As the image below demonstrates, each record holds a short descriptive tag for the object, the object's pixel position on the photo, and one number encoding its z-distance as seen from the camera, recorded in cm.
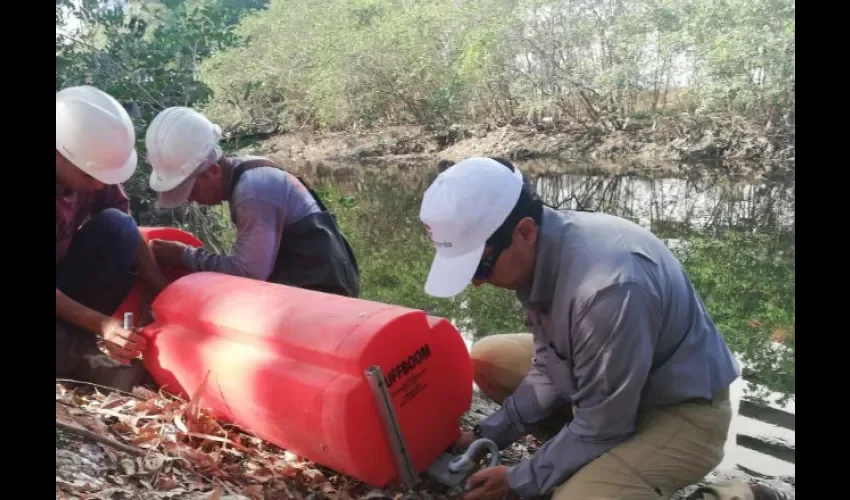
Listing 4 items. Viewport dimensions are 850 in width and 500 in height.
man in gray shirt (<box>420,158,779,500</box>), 154
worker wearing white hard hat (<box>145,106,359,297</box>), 254
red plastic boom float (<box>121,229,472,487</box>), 175
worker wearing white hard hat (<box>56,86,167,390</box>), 220
